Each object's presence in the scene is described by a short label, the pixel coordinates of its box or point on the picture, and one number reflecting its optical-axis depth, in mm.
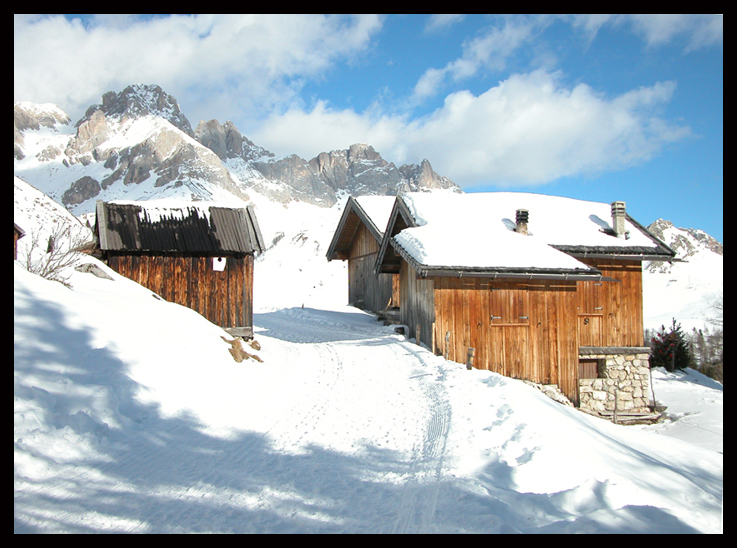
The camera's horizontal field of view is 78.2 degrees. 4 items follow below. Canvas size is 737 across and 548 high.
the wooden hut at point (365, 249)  20109
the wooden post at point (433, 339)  12031
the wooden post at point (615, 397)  15023
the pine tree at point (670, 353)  23391
